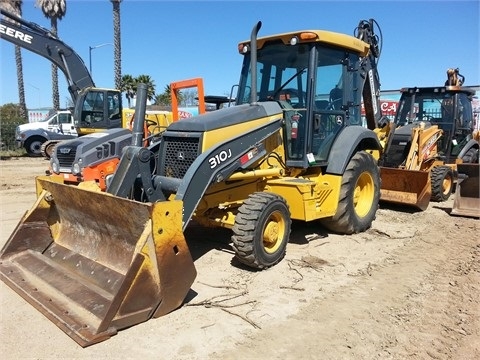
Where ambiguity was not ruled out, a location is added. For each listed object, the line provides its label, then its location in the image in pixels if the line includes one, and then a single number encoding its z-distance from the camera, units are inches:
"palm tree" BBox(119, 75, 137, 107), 1471.5
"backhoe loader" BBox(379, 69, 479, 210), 305.6
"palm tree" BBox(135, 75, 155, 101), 1476.7
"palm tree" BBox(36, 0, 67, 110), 1101.7
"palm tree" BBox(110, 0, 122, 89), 939.3
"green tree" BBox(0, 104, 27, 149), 846.5
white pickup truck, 717.3
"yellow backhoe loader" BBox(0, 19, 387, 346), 135.4
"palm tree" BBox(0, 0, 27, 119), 987.1
